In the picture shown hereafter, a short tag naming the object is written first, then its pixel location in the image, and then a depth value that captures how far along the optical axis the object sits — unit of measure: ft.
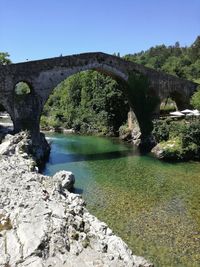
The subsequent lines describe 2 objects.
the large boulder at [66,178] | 36.35
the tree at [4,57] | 98.48
